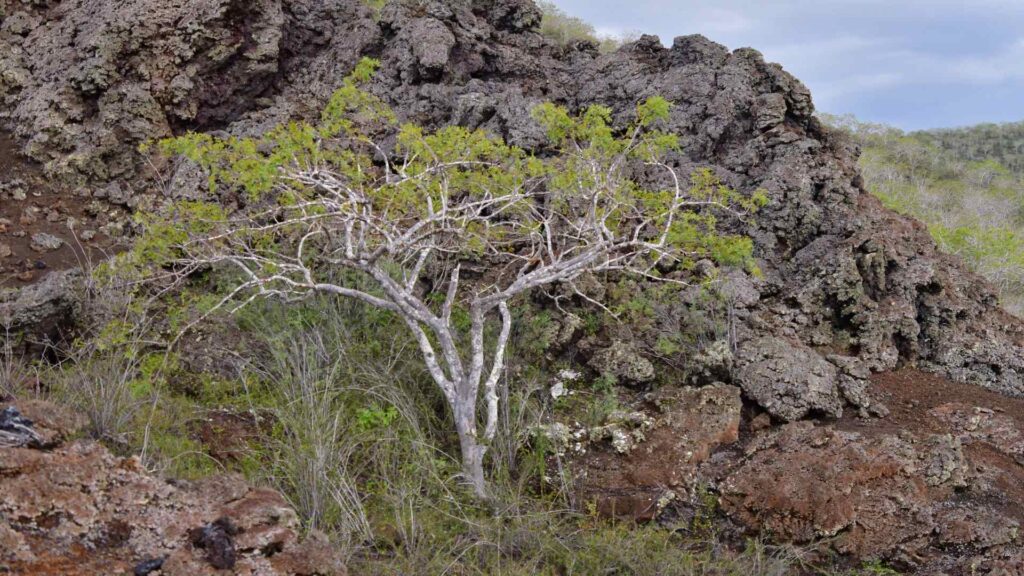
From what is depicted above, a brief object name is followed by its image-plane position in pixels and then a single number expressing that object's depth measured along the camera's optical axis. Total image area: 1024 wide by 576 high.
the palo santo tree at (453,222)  5.41
